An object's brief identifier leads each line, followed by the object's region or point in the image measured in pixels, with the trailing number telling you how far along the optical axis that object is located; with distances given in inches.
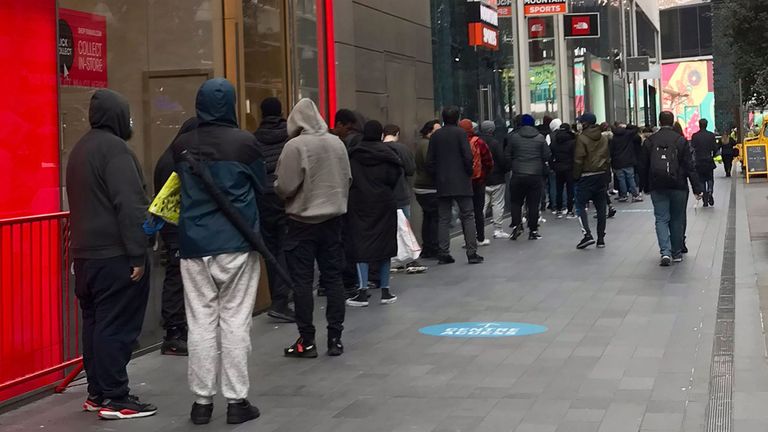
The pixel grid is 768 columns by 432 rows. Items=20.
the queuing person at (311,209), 336.5
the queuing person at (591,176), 615.5
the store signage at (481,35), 809.5
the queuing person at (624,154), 984.3
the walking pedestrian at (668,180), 529.7
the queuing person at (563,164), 846.5
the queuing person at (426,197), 588.1
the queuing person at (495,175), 666.2
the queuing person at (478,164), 617.6
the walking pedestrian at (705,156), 944.3
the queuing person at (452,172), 561.9
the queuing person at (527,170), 676.1
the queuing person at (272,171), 393.4
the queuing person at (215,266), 261.6
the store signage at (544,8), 996.6
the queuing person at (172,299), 358.3
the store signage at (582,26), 1198.3
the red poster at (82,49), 337.1
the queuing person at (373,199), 416.8
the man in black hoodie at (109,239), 269.3
